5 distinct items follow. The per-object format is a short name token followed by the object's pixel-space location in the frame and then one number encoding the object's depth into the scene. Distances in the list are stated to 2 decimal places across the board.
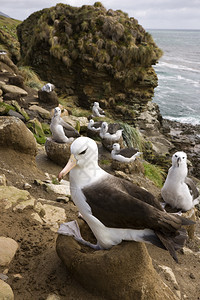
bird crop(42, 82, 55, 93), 13.30
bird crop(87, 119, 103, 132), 11.67
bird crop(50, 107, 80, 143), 7.37
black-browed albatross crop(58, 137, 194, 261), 2.59
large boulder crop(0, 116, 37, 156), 5.26
